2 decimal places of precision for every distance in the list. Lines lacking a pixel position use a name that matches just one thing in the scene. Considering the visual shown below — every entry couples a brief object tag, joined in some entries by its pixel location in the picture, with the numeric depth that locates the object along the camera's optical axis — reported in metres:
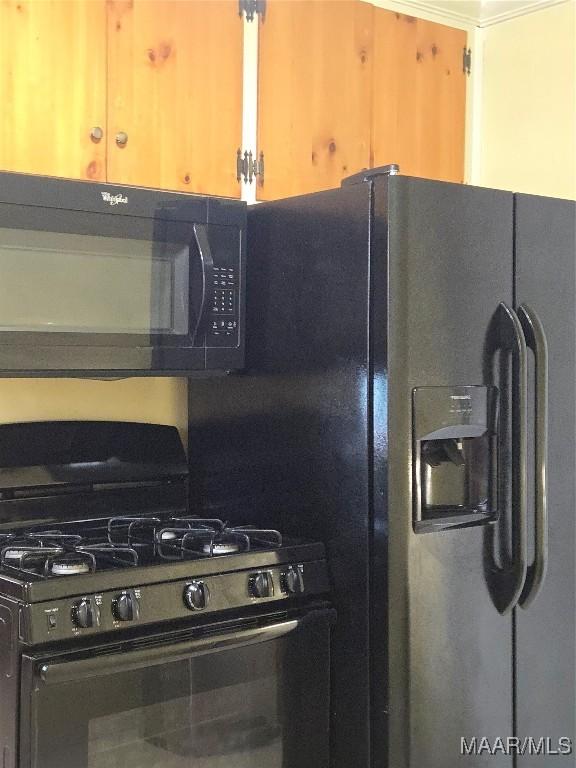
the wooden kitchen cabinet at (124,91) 1.90
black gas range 1.57
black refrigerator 1.85
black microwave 1.83
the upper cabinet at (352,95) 2.27
